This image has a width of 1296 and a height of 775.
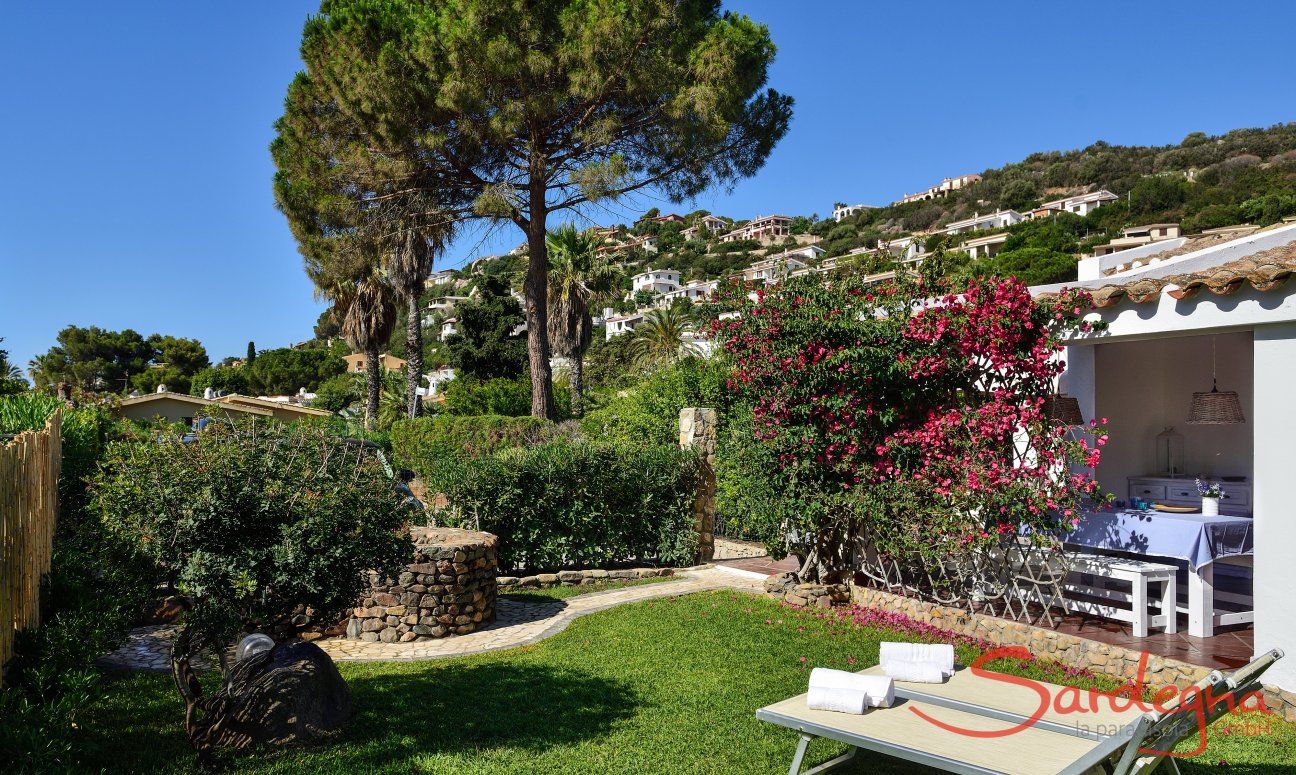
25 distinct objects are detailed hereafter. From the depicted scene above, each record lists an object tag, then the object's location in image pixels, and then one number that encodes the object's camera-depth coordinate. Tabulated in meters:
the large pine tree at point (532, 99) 15.77
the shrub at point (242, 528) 4.43
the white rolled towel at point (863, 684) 4.30
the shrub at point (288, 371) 64.88
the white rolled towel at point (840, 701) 4.21
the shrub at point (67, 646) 3.52
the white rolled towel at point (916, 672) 4.68
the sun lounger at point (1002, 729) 3.52
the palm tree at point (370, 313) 31.00
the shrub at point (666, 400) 14.71
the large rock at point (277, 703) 5.05
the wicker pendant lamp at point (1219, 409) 8.74
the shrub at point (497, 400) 29.47
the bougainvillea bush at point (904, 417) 7.51
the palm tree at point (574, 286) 30.45
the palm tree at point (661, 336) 35.09
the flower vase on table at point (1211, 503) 7.21
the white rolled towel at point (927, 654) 4.73
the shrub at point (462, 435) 22.55
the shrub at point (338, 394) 51.25
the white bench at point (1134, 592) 6.93
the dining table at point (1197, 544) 6.87
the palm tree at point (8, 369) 25.97
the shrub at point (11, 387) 20.03
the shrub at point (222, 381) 61.97
